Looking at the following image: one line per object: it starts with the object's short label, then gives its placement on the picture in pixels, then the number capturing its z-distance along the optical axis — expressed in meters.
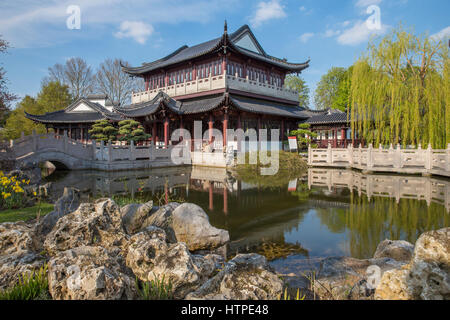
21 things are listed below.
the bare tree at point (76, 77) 37.97
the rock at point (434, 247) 2.37
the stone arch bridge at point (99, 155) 15.30
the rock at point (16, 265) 2.93
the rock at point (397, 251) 4.07
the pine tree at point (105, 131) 22.06
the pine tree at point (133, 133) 20.08
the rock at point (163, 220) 4.85
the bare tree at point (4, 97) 8.09
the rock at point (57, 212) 4.55
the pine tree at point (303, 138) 21.83
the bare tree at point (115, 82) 39.88
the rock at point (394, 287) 2.34
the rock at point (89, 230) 3.90
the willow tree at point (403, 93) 13.87
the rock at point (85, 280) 2.53
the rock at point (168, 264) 3.09
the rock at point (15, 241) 3.73
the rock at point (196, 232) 4.81
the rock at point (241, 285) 2.70
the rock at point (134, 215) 5.13
